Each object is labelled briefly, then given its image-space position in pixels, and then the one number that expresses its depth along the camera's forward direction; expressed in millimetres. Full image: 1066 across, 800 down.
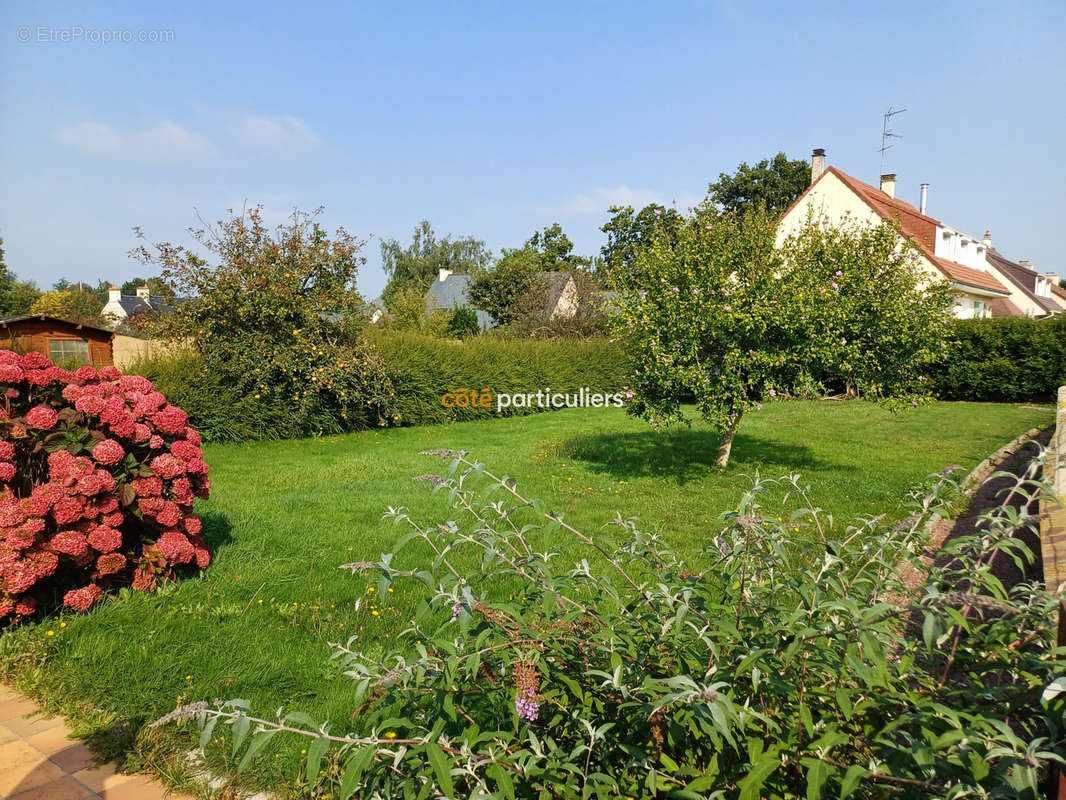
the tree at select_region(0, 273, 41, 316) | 38562
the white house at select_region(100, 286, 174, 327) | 36662
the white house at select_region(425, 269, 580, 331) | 28359
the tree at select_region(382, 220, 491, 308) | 57625
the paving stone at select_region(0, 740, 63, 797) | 2523
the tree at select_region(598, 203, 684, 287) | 36859
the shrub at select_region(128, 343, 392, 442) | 11609
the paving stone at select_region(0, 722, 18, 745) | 2820
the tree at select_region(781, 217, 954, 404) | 7754
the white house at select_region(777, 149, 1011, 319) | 22531
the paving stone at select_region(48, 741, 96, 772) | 2645
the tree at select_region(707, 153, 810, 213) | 40688
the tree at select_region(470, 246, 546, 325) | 29047
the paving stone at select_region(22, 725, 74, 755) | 2771
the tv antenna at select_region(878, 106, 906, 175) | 24533
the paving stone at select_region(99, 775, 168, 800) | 2469
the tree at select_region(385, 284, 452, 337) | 29314
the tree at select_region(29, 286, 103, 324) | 36800
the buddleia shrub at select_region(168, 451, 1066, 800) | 1329
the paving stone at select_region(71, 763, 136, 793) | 2531
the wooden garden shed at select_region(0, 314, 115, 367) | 19203
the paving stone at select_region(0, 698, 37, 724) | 3008
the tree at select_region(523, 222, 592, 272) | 43812
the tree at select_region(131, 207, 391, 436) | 11922
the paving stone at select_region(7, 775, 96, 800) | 2459
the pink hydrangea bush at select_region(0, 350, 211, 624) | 3650
